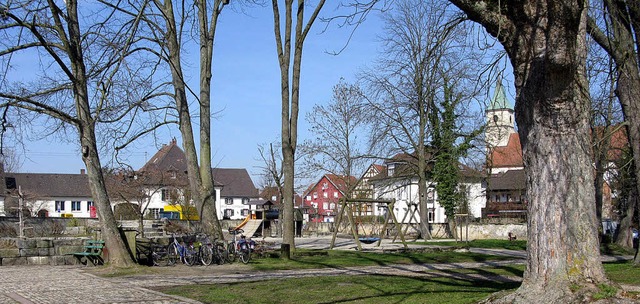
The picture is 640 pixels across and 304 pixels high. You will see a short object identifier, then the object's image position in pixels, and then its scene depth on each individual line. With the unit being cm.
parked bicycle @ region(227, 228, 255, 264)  1917
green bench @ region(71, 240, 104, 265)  1828
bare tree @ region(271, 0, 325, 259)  1953
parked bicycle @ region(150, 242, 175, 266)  1853
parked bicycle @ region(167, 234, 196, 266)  1856
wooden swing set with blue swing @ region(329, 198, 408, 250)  2414
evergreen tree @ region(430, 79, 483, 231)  3831
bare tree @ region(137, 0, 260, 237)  2042
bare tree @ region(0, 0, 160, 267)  1639
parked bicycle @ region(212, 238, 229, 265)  1894
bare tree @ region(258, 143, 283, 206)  4678
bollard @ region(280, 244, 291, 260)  1956
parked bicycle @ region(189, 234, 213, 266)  1858
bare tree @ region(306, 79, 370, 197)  4717
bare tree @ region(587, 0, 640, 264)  1538
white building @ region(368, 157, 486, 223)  4103
